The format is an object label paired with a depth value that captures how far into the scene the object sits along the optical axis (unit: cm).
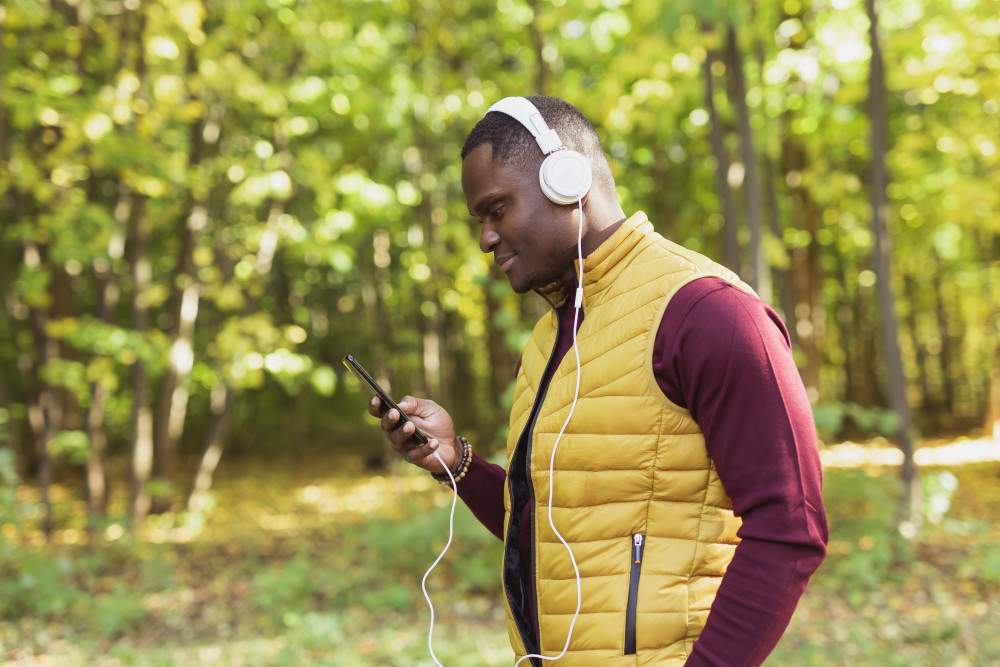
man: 109
